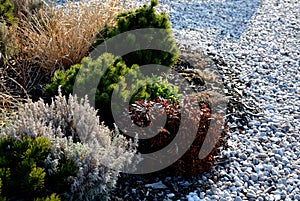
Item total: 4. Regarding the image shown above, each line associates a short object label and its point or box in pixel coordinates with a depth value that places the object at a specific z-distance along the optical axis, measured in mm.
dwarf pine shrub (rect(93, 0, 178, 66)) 3971
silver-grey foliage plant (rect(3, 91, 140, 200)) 2676
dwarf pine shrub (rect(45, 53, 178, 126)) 3418
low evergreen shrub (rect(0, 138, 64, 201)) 2408
